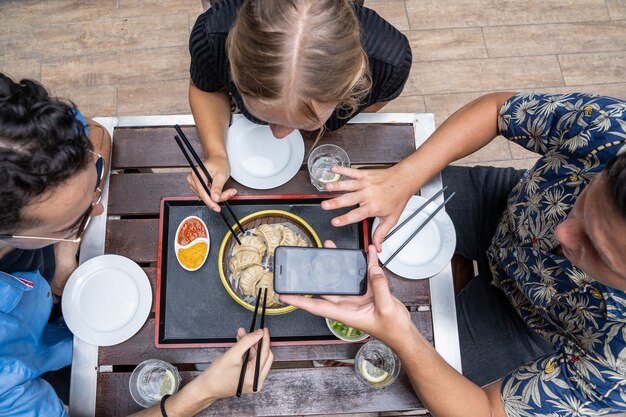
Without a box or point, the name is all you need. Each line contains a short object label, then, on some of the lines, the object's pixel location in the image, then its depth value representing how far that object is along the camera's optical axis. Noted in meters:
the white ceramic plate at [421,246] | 1.46
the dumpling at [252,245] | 1.39
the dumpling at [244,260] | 1.37
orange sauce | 1.43
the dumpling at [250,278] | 1.36
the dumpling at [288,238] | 1.40
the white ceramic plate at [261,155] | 1.53
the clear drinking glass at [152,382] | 1.37
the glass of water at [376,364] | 1.39
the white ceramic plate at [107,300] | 1.40
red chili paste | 1.43
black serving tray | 1.41
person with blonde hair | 1.18
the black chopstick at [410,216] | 1.47
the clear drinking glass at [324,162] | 1.54
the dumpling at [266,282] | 1.37
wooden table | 1.39
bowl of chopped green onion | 1.40
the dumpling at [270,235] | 1.39
